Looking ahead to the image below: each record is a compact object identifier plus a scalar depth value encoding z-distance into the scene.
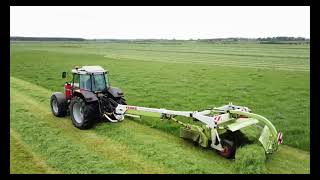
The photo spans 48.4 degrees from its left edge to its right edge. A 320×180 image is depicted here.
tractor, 11.75
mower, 9.21
